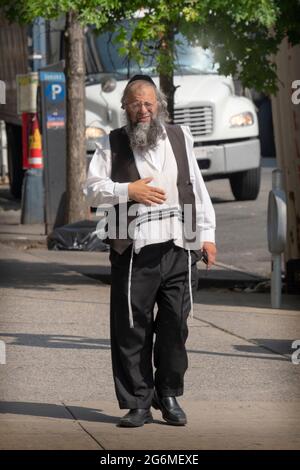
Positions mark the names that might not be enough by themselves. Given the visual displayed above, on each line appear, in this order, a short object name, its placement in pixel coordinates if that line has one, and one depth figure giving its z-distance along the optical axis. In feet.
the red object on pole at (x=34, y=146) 63.10
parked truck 62.03
